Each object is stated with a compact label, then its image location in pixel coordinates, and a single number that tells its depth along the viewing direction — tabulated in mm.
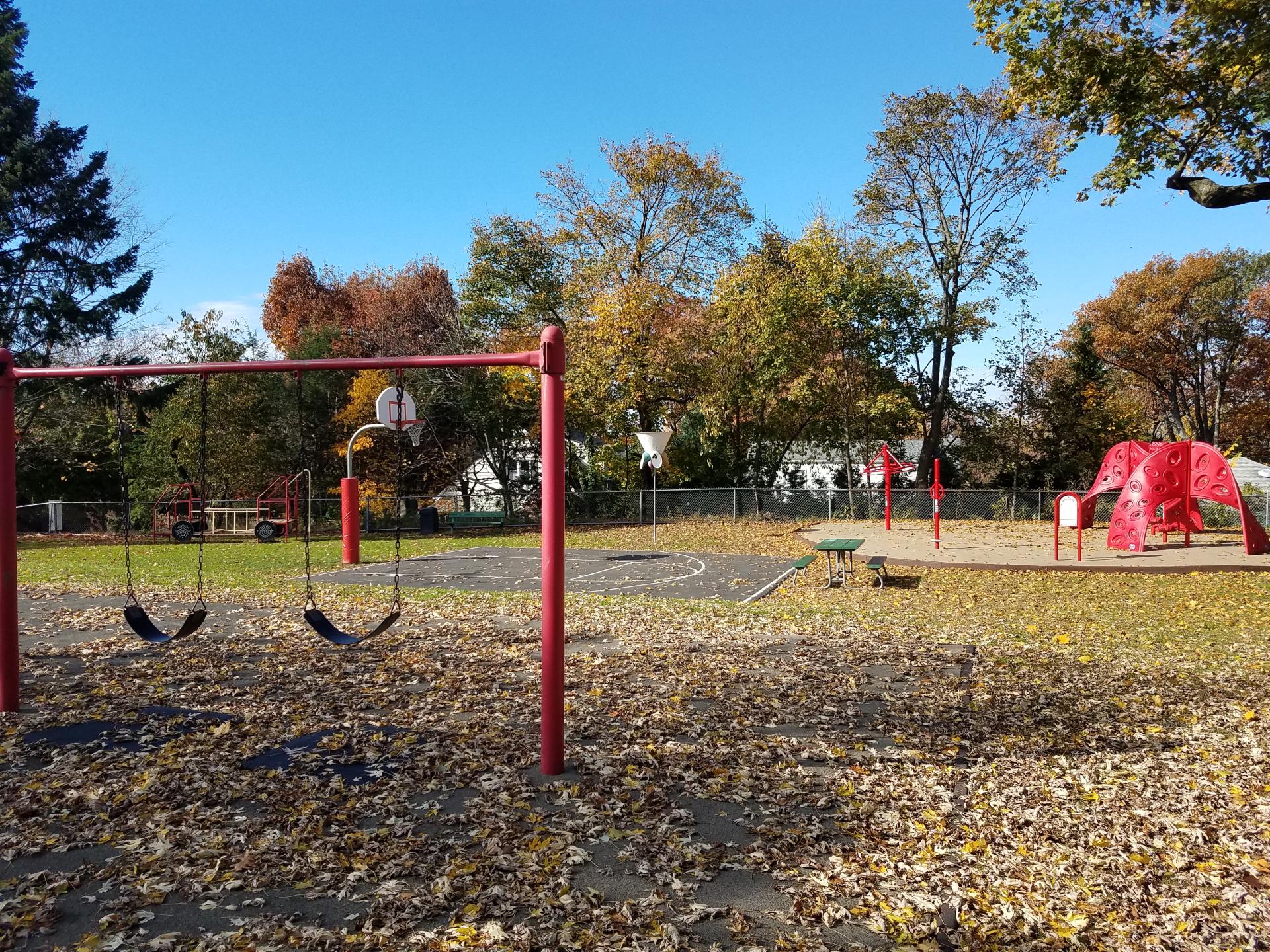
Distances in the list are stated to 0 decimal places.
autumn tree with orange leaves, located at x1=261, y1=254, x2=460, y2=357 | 32656
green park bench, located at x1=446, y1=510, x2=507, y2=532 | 25766
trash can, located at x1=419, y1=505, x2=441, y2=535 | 24766
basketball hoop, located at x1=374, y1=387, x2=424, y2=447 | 17484
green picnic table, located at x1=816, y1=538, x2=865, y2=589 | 13078
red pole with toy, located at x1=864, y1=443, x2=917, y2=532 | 20828
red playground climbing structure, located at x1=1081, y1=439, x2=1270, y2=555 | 15594
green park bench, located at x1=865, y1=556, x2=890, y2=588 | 13070
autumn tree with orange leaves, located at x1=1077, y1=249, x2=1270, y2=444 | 31984
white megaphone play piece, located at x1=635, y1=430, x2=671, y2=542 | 21406
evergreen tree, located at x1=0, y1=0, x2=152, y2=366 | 25531
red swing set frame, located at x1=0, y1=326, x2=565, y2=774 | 4781
